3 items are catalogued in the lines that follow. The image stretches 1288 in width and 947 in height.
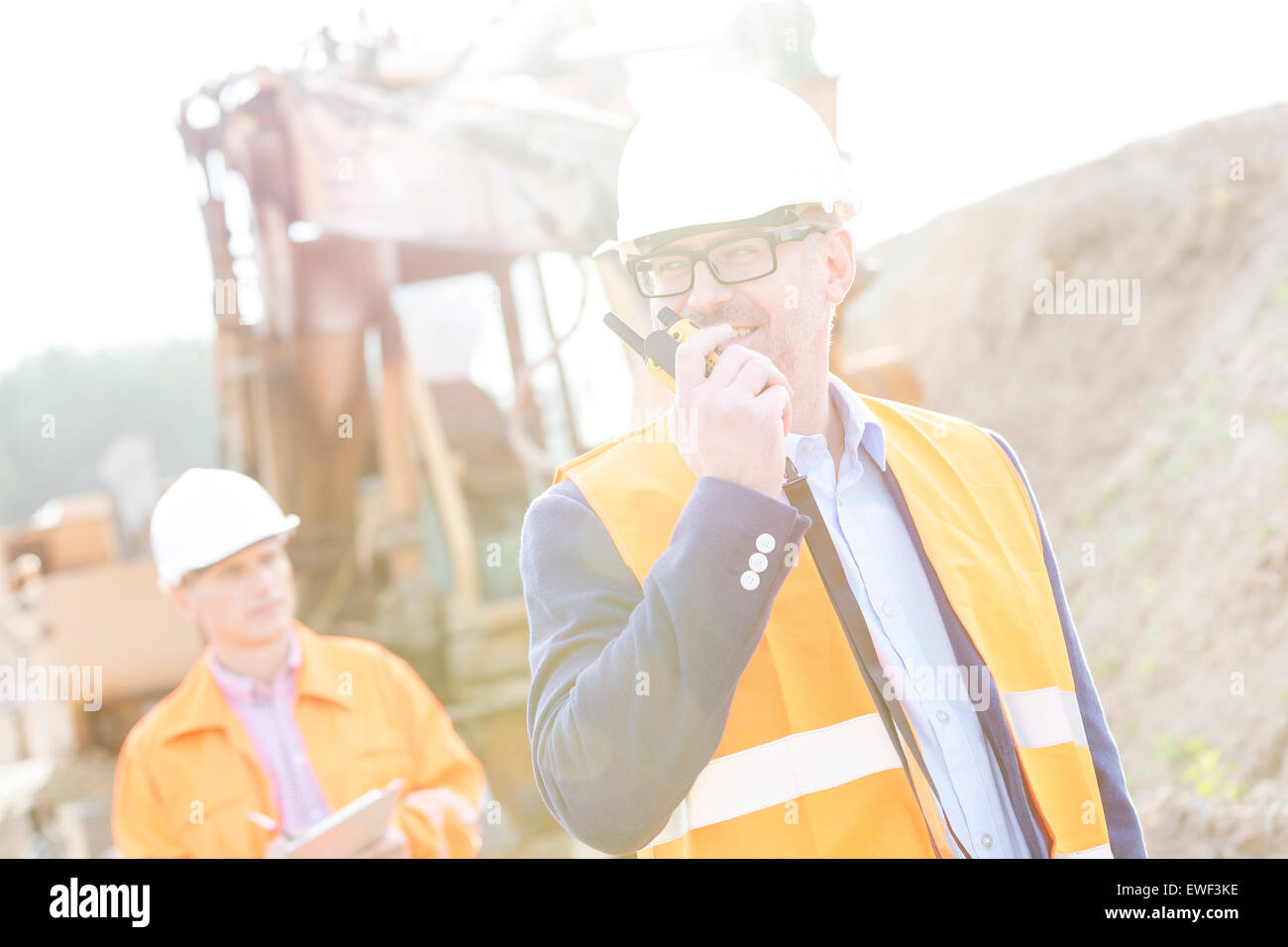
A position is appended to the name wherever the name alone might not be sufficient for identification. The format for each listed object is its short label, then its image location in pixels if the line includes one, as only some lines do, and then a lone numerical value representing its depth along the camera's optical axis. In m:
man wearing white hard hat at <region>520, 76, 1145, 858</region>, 1.36
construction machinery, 5.11
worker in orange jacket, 3.08
